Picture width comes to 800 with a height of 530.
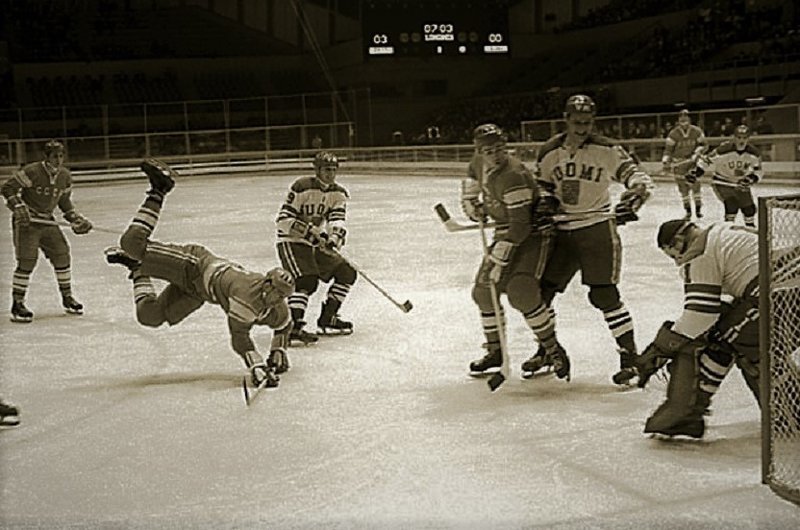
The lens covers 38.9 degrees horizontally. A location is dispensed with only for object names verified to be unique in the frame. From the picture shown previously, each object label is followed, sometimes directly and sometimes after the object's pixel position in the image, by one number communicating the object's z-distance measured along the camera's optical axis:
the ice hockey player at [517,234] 6.00
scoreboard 29.48
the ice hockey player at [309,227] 7.73
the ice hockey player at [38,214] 8.99
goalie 4.75
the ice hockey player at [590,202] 6.07
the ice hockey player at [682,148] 15.28
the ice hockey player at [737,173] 12.12
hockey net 4.29
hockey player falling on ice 6.17
